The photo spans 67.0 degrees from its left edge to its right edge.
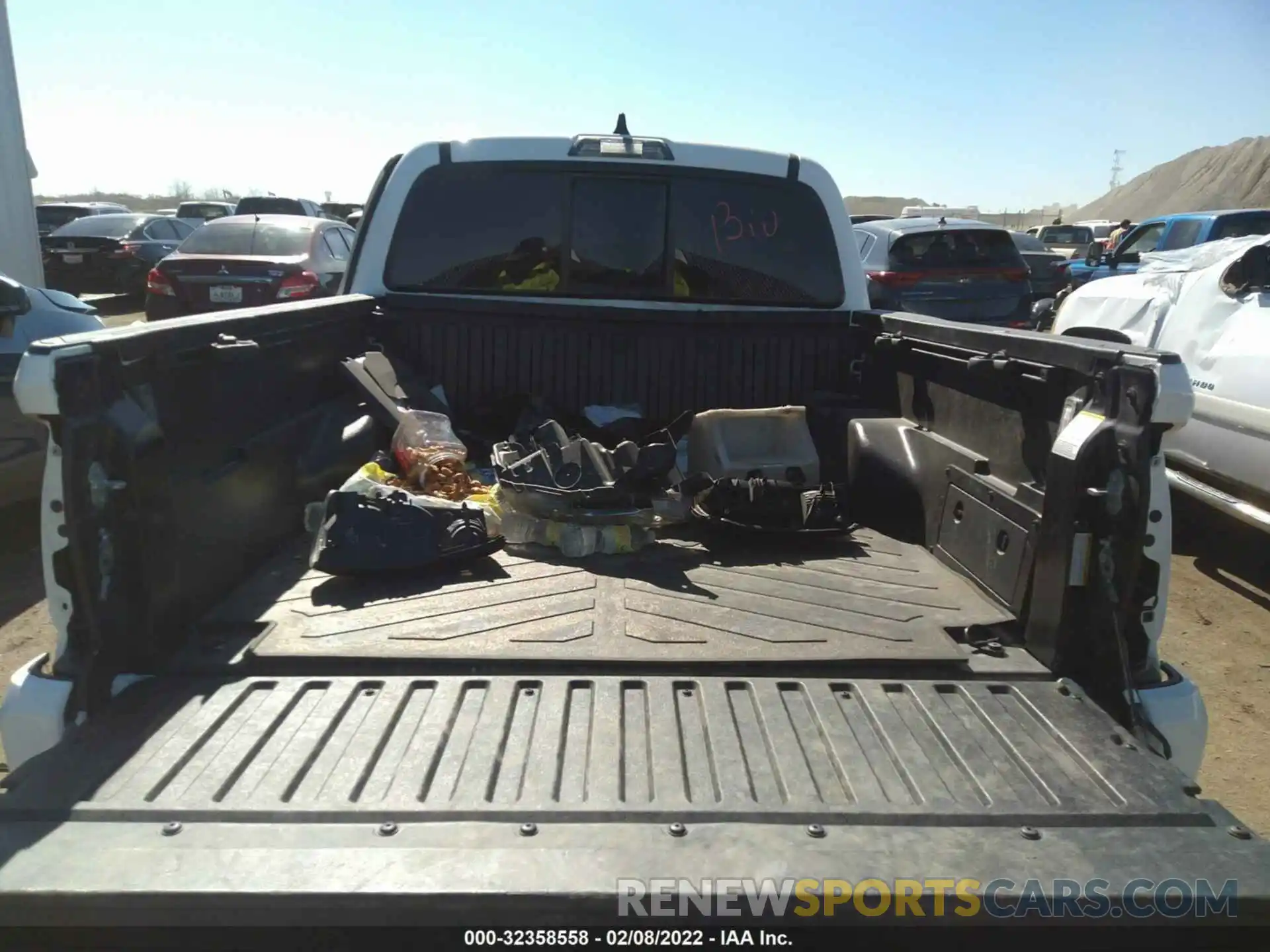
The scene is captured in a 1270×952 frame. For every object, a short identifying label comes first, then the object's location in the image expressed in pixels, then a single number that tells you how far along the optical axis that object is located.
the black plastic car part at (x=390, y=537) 2.63
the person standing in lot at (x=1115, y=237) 17.06
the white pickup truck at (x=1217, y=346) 5.20
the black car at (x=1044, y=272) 16.28
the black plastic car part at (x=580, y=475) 2.96
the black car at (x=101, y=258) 18.89
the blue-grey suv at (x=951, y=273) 11.59
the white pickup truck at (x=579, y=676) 1.51
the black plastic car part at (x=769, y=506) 3.18
